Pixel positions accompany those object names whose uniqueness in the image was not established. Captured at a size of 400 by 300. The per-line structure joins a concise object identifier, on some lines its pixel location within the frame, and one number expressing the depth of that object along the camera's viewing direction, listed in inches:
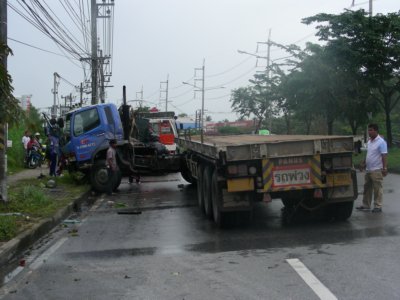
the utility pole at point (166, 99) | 4059.1
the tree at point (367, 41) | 986.1
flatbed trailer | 327.6
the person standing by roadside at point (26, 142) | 955.3
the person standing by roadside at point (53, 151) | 722.8
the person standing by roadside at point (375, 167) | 393.7
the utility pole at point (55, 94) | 1750.2
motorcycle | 957.2
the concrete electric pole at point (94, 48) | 1112.8
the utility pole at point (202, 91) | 2827.8
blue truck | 617.3
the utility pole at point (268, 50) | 1997.8
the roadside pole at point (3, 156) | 417.7
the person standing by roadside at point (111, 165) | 584.4
